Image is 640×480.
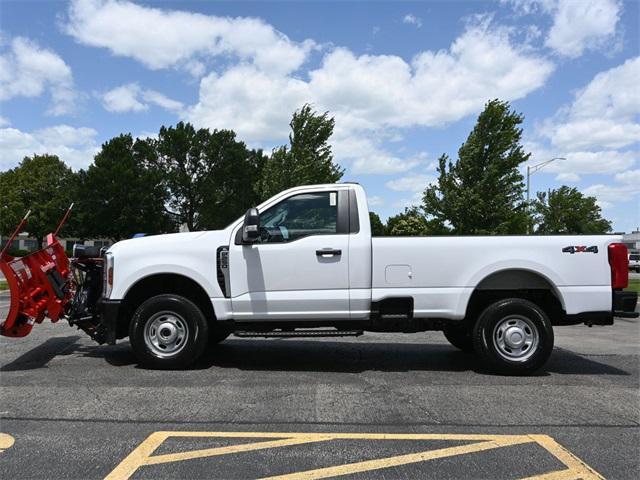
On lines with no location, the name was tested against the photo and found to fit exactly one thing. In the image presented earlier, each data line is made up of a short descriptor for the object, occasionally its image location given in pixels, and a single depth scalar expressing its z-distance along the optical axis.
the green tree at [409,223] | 27.38
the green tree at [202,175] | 55.88
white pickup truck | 6.05
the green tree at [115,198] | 51.56
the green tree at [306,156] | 26.53
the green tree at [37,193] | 53.85
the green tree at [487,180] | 24.47
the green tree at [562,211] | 45.75
